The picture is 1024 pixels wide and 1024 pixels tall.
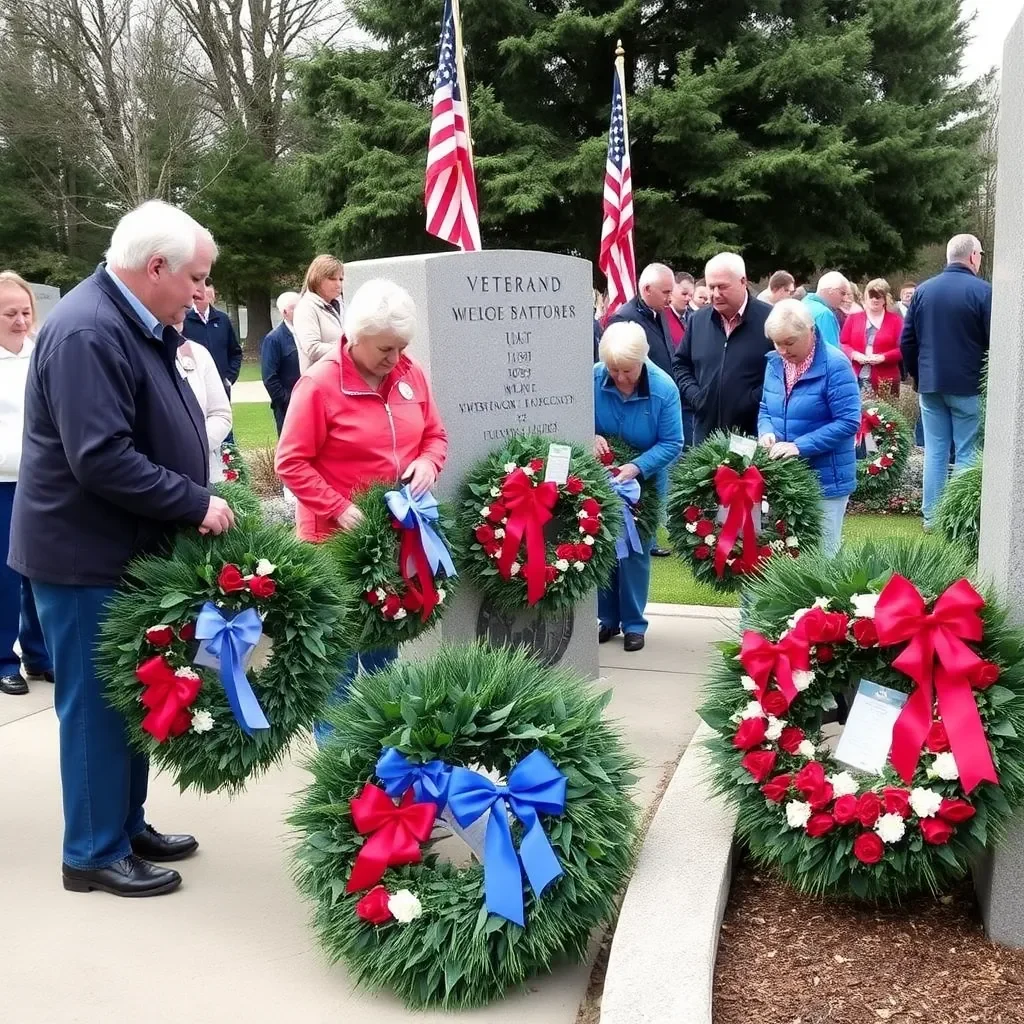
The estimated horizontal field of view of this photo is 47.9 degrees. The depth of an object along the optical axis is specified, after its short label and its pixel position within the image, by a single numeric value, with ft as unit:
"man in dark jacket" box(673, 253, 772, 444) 20.36
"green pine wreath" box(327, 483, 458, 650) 13.92
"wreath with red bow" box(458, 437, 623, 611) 16.48
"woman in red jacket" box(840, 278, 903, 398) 41.73
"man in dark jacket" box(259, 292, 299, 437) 31.89
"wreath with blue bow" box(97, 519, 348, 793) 11.01
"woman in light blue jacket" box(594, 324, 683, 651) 18.75
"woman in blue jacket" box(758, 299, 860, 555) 17.79
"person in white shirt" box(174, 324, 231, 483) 18.39
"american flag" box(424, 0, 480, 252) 22.85
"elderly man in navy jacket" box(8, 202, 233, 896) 10.49
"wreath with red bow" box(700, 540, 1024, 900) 9.71
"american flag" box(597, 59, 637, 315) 33.12
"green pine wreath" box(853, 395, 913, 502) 34.27
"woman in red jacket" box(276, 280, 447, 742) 13.61
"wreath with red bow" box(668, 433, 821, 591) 18.31
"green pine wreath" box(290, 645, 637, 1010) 9.66
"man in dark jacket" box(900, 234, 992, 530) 29.25
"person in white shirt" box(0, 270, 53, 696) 17.56
